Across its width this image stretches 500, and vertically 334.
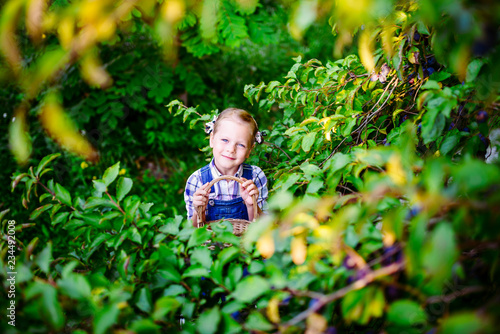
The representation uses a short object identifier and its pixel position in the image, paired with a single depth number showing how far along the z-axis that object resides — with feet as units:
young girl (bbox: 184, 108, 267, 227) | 6.52
